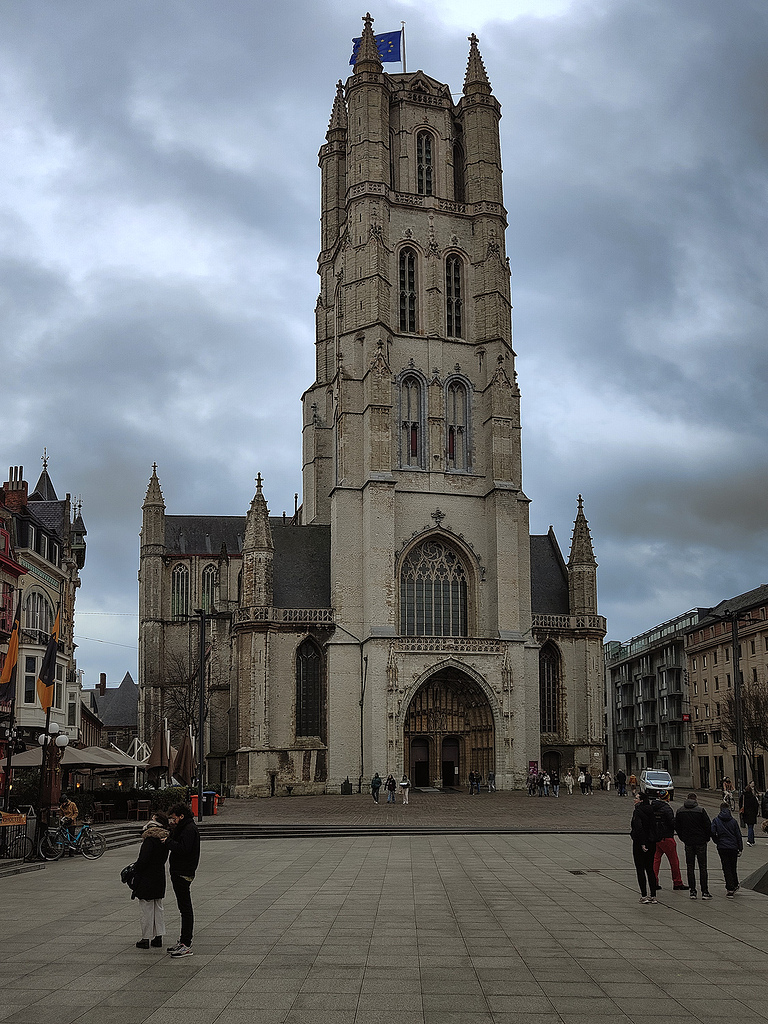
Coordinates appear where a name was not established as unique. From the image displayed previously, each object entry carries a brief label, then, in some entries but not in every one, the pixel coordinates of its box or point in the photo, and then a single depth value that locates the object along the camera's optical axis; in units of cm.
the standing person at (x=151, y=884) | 1130
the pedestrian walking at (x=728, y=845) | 1549
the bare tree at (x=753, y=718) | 5016
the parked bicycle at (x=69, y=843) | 2234
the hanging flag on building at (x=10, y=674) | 2836
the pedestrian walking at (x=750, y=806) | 2441
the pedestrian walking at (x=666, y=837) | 1506
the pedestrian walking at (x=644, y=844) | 1461
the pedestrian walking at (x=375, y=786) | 4553
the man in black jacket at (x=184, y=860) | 1100
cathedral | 5316
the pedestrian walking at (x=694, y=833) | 1525
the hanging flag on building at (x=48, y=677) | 2766
